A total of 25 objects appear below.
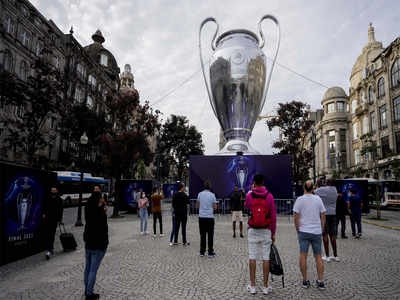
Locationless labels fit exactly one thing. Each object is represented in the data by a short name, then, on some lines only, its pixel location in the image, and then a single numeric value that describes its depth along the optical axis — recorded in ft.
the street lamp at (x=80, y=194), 41.60
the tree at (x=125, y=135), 59.11
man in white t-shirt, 14.64
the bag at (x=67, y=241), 24.36
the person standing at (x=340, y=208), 27.54
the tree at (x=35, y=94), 58.08
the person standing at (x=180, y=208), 25.31
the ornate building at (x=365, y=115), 110.63
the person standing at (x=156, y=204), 30.30
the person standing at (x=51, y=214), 22.65
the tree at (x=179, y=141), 134.51
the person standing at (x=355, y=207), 29.30
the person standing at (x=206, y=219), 21.61
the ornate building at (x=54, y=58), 78.07
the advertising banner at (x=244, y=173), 52.54
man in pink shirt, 13.83
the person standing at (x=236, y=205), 29.43
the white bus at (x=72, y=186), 76.63
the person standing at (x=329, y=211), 20.47
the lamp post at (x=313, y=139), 75.36
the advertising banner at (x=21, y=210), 19.60
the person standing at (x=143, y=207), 32.30
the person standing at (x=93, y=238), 13.08
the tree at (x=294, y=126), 88.17
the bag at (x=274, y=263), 13.41
